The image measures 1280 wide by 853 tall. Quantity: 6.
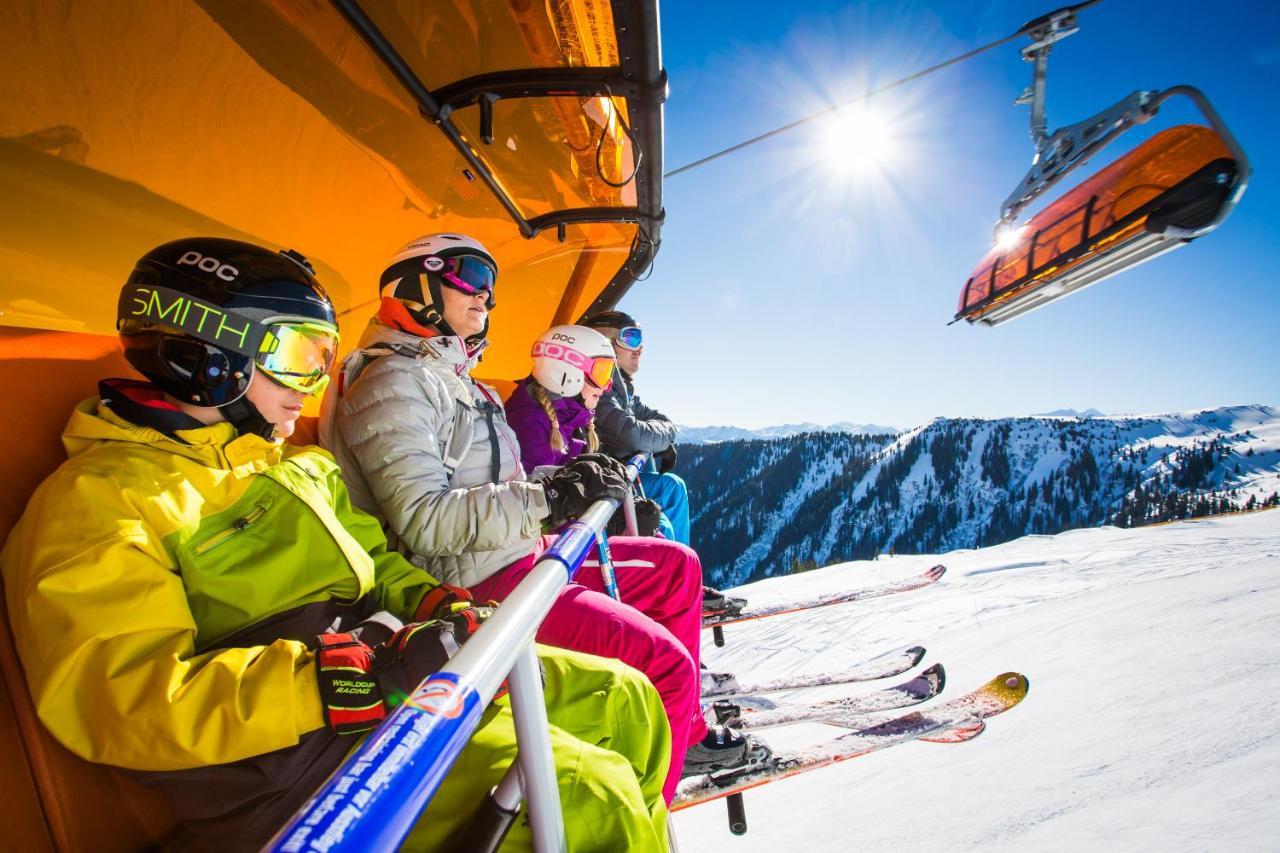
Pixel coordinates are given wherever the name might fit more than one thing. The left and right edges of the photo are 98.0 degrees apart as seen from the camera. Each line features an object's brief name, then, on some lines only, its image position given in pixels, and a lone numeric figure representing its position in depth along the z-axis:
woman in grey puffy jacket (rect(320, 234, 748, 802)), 1.93
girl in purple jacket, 3.40
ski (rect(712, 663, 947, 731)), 3.38
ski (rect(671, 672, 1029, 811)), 2.51
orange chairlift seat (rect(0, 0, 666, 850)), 1.30
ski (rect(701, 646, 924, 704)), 4.30
